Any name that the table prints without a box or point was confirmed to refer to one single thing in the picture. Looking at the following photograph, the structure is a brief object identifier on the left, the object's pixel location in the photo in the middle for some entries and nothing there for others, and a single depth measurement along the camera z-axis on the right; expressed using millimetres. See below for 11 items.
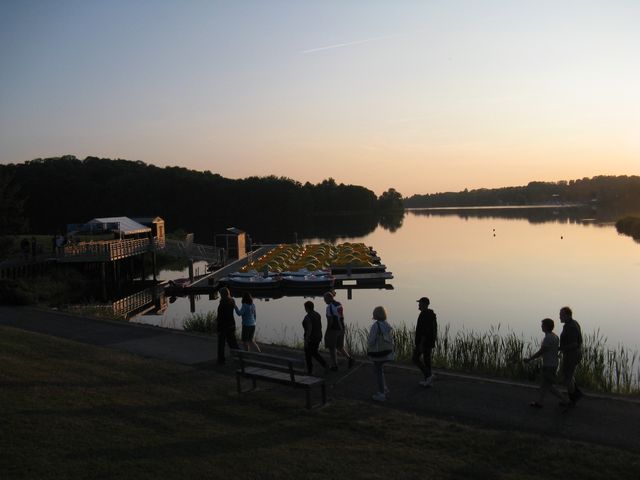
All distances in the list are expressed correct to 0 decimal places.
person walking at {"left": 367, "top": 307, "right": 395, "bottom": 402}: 10047
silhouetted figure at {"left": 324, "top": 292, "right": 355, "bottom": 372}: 11938
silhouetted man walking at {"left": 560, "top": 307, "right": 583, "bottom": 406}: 9547
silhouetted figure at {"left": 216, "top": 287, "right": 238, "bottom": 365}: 12812
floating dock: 36656
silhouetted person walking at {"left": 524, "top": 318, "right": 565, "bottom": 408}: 9570
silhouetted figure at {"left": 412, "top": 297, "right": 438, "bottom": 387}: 10719
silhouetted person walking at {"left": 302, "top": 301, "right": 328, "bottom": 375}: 11492
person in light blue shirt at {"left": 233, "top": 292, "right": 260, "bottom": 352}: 13398
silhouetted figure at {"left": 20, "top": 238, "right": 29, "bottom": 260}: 37472
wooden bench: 9500
